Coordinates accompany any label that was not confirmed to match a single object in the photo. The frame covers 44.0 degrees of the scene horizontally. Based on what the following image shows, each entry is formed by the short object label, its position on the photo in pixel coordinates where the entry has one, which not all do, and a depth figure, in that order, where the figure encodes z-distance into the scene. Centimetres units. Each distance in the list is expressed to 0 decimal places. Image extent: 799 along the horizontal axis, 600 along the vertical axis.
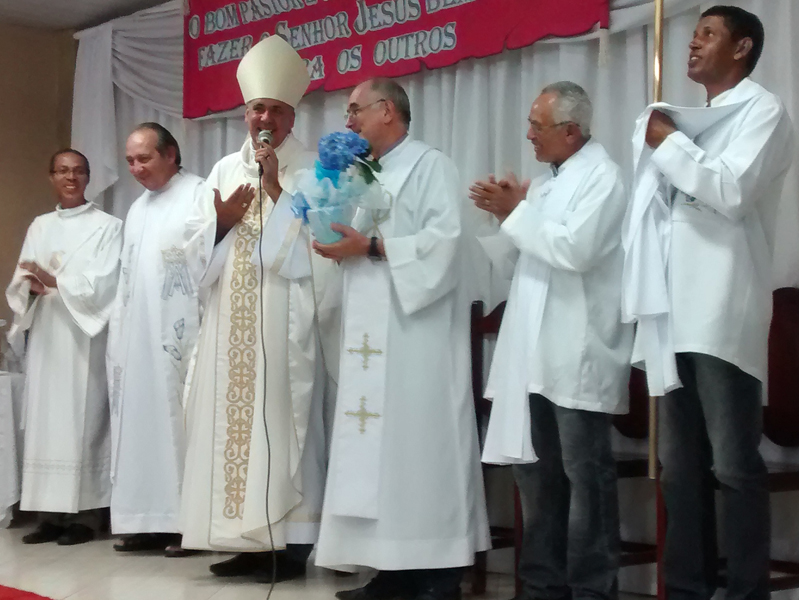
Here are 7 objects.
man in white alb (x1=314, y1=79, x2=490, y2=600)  326
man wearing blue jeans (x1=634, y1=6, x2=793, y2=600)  259
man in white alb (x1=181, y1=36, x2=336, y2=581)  361
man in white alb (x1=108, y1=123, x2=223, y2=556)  424
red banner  399
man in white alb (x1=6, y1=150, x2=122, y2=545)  464
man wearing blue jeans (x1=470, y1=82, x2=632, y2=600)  292
